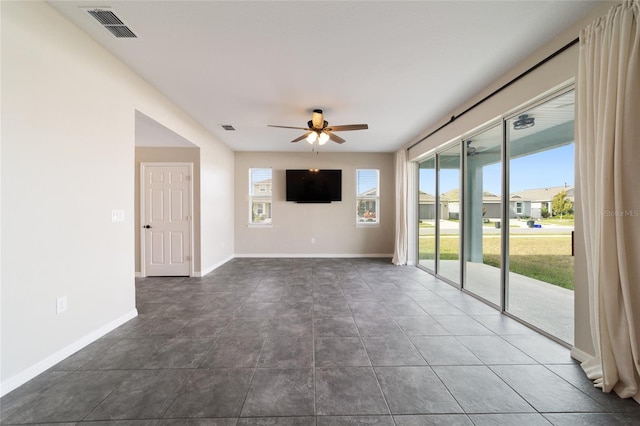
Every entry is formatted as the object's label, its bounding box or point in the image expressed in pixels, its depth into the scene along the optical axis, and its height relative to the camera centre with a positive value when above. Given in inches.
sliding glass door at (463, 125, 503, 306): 121.5 -1.9
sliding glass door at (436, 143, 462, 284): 156.2 -2.3
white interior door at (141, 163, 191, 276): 179.2 -5.2
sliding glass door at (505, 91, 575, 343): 94.3 -2.2
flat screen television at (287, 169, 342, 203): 249.1 +27.0
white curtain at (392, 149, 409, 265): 218.1 -1.1
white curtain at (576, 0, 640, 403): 62.9 +2.8
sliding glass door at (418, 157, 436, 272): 188.4 -2.6
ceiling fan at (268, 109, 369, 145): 136.3 +47.1
